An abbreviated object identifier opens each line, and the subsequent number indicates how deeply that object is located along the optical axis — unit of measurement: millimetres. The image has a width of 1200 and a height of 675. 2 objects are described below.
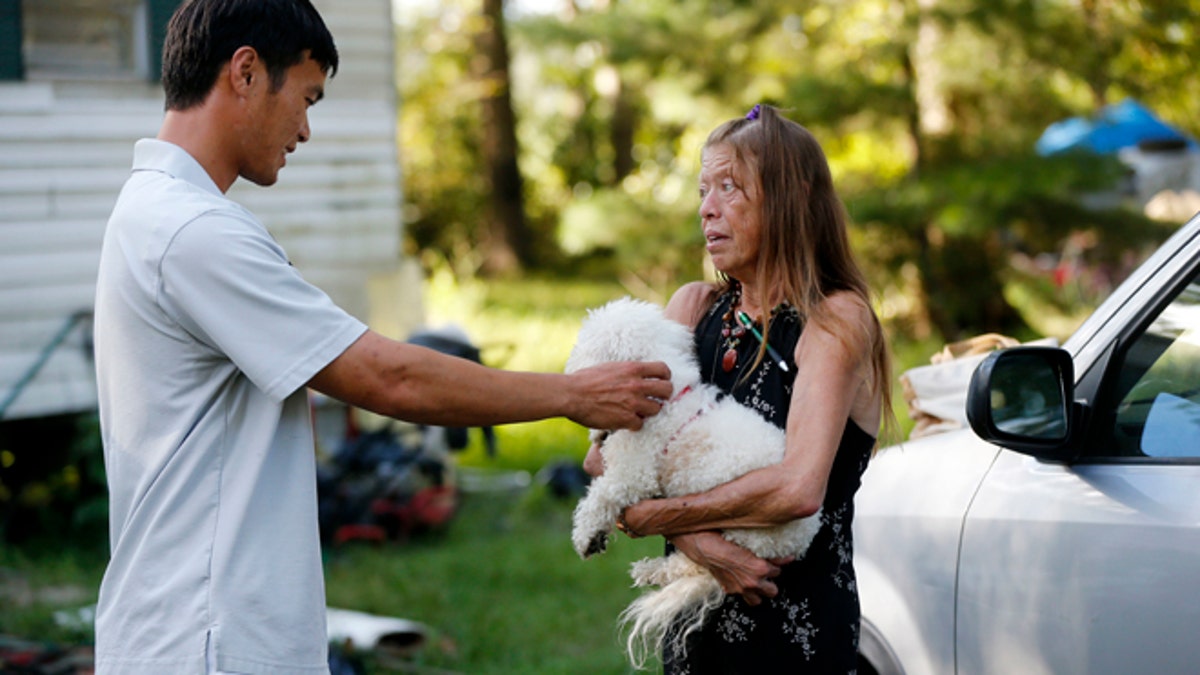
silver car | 2576
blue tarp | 13336
